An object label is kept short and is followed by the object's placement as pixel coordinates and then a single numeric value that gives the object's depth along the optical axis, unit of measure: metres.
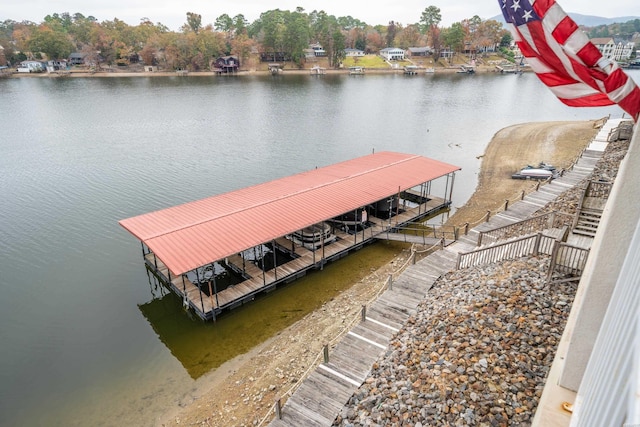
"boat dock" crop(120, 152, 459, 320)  19.94
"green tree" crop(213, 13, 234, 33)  153.38
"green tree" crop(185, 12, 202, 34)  148.85
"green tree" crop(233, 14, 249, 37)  148.25
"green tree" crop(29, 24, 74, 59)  121.19
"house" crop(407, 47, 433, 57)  148.62
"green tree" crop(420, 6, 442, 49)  158.00
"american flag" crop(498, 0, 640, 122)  6.28
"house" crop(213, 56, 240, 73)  126.00
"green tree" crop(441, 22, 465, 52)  136.38
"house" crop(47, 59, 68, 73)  124.30
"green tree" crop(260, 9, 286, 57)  126.06
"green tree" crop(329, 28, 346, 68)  129.75
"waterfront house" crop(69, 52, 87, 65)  126.25
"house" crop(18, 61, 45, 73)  121.69
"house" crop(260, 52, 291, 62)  133.38
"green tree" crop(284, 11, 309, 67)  126.25
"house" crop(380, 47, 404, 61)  146.00
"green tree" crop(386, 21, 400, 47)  166.38
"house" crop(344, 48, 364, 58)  151.25
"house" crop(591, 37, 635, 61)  134.50
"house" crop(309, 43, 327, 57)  141.12
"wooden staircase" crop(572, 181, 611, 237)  15.91
